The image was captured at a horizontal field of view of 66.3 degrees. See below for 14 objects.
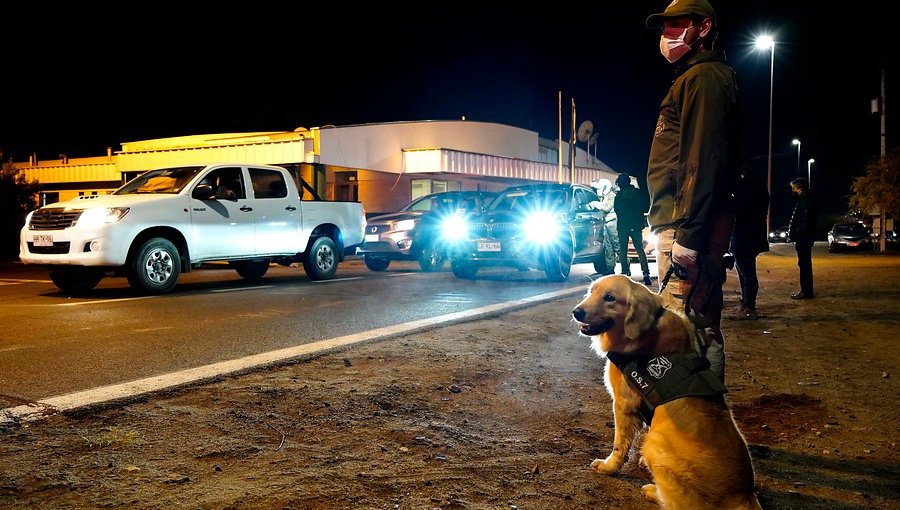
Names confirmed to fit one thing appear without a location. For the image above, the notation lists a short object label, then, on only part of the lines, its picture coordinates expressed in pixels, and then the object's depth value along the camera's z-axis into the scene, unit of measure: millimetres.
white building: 30766
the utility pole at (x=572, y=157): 33066
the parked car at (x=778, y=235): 62969
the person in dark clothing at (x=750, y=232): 8320
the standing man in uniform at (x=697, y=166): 3123
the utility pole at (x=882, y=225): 32681
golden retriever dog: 2412
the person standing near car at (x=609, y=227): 13766
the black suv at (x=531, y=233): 12414
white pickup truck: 9844
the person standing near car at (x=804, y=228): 10250
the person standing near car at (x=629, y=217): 12070
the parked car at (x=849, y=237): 34562
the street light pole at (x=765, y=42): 33312
